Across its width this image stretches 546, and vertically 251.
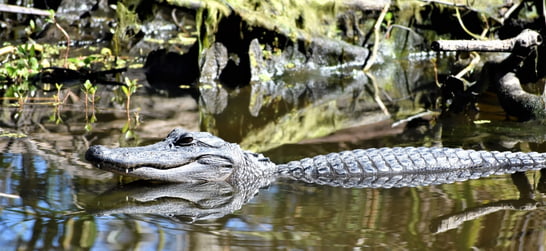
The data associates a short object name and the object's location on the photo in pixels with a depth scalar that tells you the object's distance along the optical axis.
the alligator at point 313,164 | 10.01
